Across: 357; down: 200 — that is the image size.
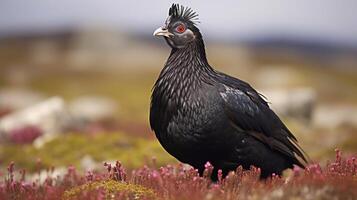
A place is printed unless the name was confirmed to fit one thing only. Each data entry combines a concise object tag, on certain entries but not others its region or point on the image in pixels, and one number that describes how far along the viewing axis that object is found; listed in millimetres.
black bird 8703
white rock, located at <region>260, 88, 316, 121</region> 28969
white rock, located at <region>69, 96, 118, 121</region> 31070
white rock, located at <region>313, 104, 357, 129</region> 34188
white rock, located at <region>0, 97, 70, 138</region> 21078
